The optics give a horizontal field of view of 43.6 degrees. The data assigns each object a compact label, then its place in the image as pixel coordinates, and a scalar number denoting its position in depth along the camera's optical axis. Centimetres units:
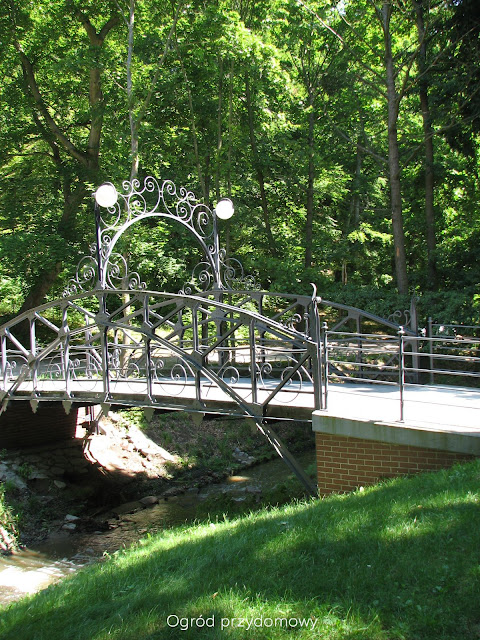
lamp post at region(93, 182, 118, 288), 858
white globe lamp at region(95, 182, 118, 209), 858
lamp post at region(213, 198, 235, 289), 1038
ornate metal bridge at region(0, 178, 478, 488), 730
